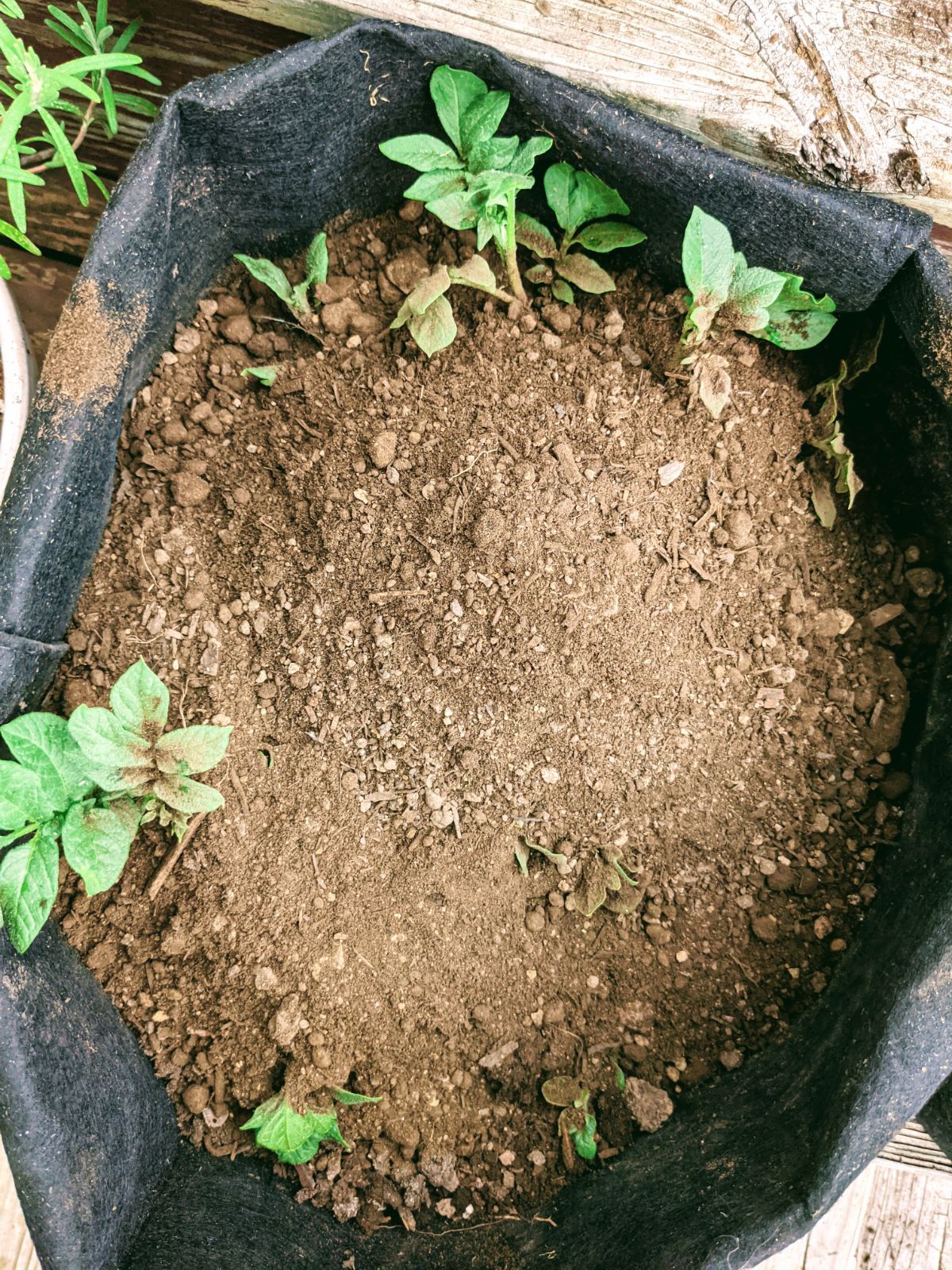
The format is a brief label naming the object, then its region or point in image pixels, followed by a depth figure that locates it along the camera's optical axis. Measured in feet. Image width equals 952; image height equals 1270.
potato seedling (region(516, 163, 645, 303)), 1.31
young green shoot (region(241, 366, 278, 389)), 1.36
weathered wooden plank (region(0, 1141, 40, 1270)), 1.47
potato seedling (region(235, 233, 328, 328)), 1.34
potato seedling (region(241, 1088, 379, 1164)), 1.28
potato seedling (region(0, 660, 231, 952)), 1.17
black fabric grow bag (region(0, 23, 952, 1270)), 1.20
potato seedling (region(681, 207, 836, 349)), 1.24
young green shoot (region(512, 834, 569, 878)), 1.37
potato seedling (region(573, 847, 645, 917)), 1.37
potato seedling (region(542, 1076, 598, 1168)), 1.34
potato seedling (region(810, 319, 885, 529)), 1.36
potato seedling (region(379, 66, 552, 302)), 1.22
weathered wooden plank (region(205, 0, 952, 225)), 1.27
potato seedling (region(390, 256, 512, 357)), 1.29
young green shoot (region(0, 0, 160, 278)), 1.06
